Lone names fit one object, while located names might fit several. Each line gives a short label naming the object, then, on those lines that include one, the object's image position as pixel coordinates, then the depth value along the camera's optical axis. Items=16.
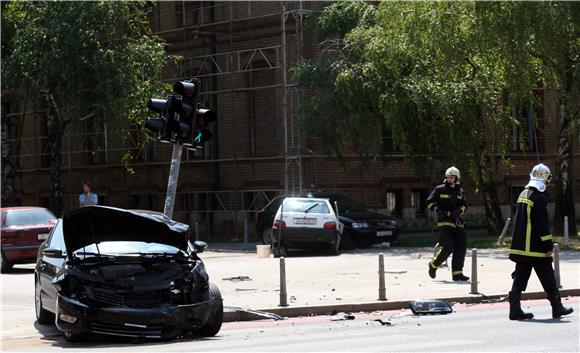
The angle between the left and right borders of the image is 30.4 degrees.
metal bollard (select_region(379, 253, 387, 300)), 15.84
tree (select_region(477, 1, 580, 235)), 26.12
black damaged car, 11.90
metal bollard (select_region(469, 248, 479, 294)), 16.49
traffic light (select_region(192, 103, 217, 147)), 15.13
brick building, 36.22
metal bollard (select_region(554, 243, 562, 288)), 16.74
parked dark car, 29.25
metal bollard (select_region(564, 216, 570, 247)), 26.56
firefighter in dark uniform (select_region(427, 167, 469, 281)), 18.58
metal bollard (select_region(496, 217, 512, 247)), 27.81
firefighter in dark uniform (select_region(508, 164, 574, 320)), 13.25
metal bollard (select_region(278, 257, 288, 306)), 15.30
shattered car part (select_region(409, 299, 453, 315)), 14.90
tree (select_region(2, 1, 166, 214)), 33.81
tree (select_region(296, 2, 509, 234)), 28.42
